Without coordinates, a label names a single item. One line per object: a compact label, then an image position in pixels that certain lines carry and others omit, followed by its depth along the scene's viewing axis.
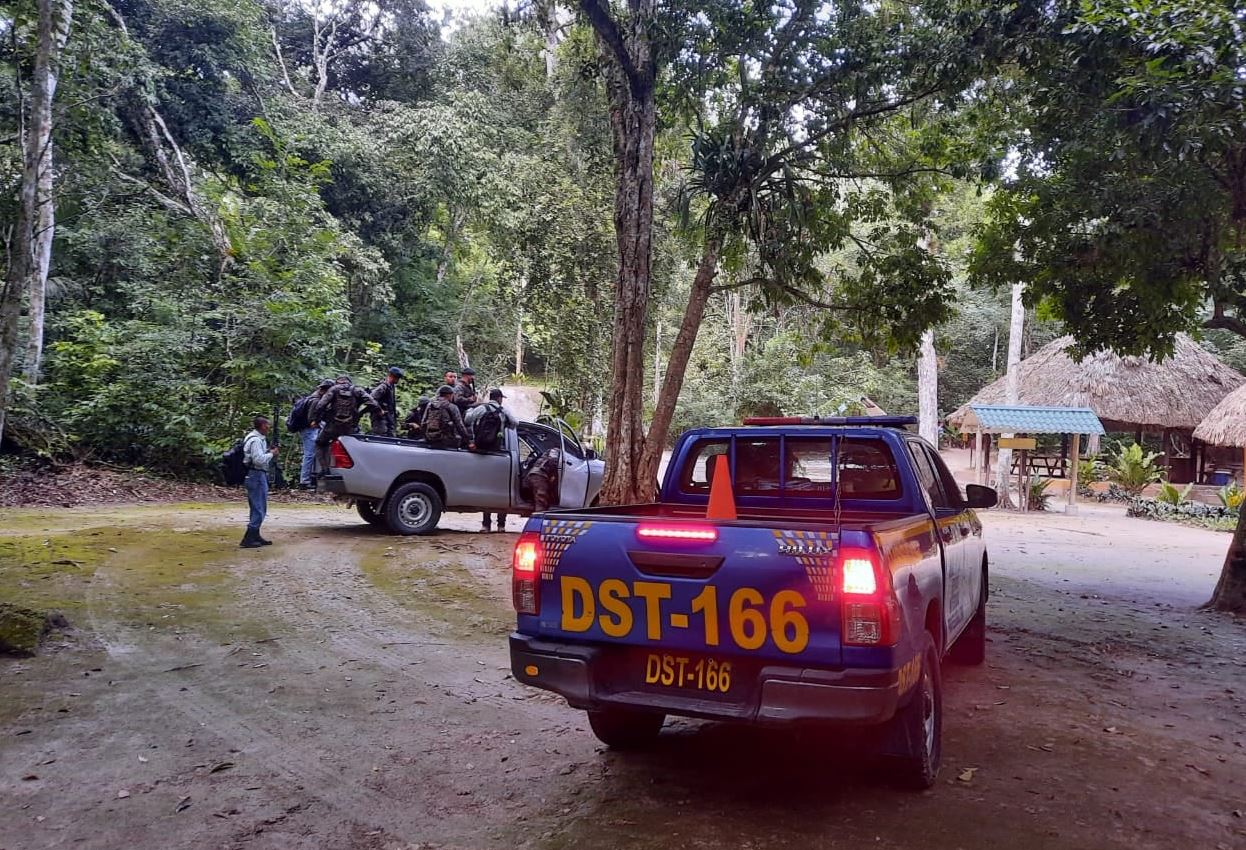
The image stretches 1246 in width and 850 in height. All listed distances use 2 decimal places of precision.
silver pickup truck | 10.55
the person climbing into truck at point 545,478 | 11.37
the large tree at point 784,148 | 10.41
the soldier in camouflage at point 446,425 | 11.32
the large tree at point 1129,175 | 6.65
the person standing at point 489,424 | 11.34
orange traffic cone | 4.77
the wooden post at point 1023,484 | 22.20
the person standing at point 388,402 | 11.80
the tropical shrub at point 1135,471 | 23.69
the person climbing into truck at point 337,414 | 11.00
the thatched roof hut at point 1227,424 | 20.97
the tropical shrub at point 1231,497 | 20.34
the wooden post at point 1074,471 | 21.94
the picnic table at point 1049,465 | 25.61
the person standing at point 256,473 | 9.57
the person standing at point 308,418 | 11.16
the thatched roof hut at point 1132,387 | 25.11
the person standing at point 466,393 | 12.12
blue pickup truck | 3.32
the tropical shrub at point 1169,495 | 21.48
